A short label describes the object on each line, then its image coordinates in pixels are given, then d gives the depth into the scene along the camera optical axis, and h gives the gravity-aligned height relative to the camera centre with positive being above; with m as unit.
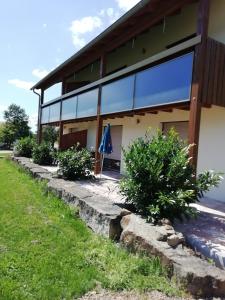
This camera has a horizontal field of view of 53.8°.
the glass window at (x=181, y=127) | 7.61 +0.86
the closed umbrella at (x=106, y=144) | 8.02 +0.09
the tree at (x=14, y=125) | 33.99 +2.37
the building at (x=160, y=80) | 5.25 +2.06
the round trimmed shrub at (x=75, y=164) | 7.68 -0.70
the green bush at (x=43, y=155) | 11.59 -0.68
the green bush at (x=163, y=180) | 3.89 -0.56
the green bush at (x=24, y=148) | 14.49 -0.48
